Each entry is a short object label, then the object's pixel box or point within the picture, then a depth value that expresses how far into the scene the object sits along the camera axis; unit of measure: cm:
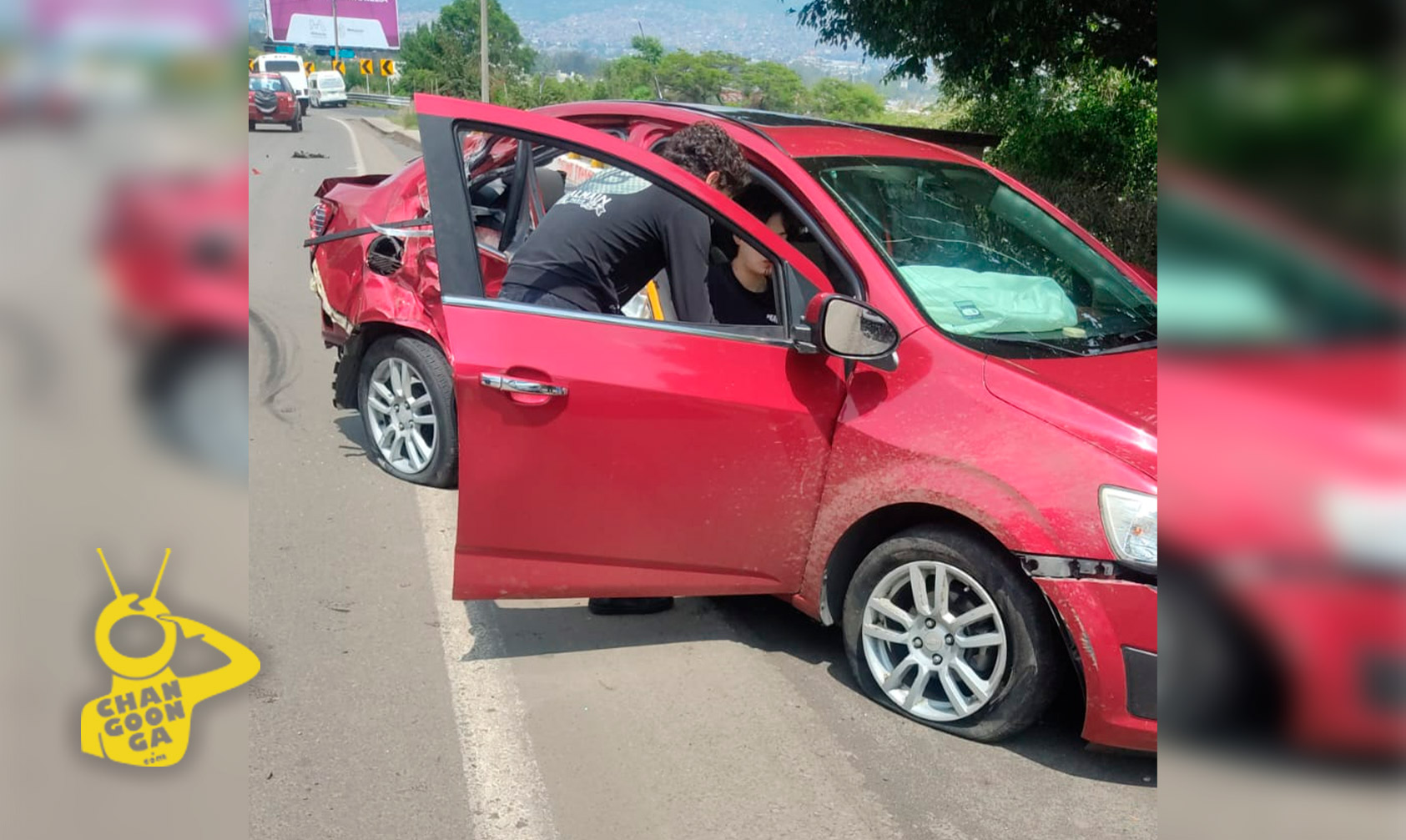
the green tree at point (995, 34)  867
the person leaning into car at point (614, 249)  388
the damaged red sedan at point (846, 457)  315
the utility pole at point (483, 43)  2998
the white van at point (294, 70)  4794
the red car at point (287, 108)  2794
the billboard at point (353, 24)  7900
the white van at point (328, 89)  5694
